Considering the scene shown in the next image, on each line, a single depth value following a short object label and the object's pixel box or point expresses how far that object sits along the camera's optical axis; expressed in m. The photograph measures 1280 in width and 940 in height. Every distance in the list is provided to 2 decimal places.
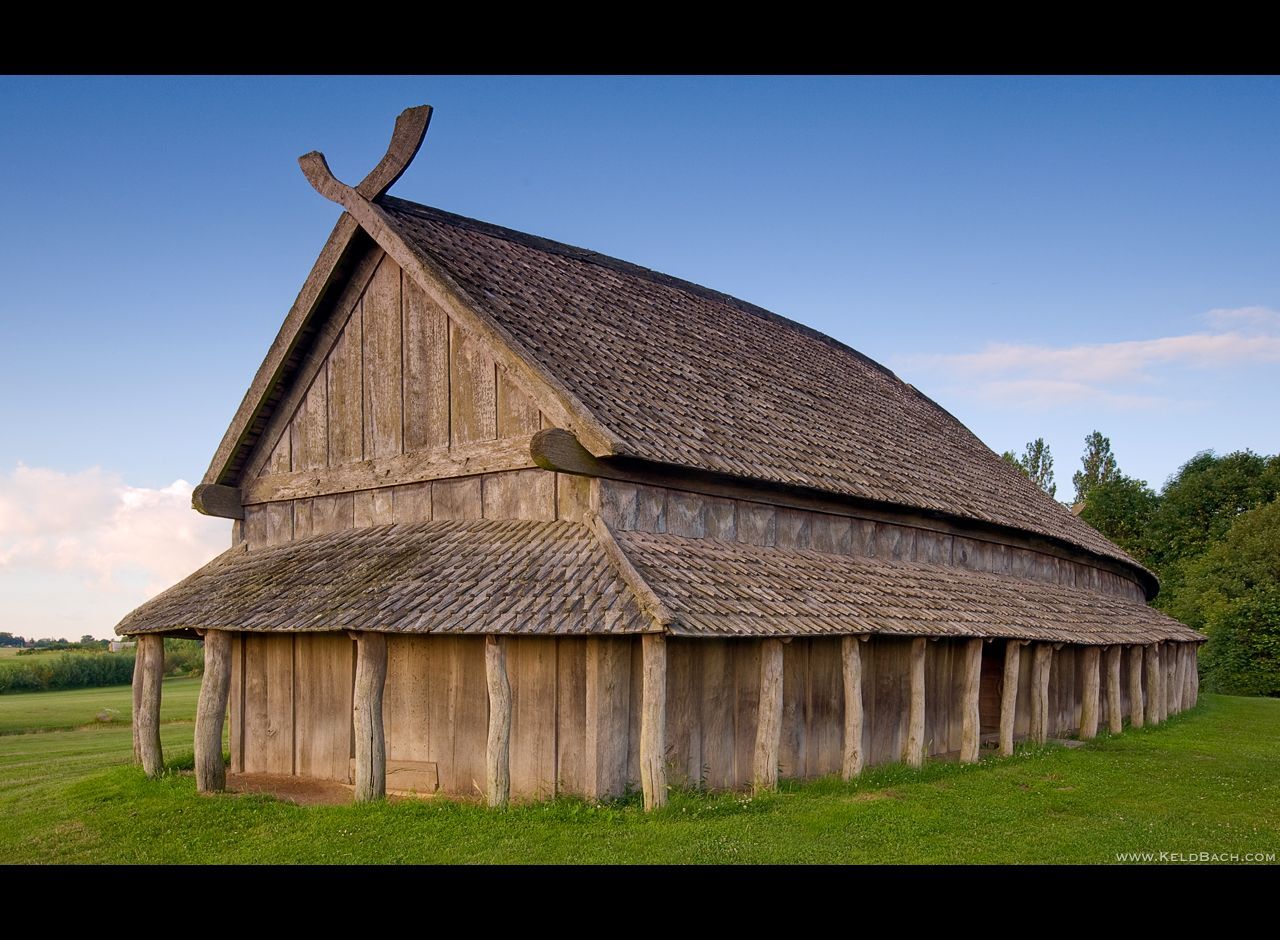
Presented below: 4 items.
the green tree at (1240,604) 47.16
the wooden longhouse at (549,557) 13.64
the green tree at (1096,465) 82.12
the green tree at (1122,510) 69.62
